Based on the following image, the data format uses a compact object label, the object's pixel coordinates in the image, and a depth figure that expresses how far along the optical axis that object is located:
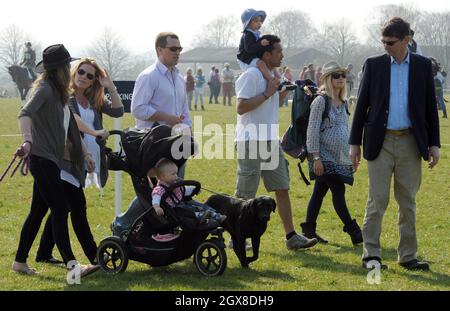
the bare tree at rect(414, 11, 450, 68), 105.97
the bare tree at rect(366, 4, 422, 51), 99.62
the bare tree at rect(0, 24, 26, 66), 128.12
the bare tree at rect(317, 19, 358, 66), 111.94
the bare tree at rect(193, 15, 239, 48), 140.75
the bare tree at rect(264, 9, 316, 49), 121.94
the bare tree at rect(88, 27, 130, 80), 121.04
